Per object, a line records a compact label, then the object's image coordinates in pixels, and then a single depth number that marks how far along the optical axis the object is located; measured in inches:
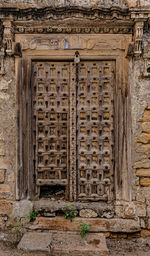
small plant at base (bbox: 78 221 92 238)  121.2
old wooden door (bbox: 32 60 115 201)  134.0
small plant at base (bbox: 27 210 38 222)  128.1
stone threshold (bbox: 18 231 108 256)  107.5
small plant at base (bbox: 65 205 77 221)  127.9
